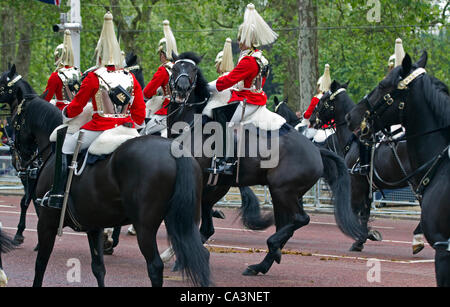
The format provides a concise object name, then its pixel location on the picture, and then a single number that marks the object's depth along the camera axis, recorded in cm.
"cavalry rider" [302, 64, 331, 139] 1750
